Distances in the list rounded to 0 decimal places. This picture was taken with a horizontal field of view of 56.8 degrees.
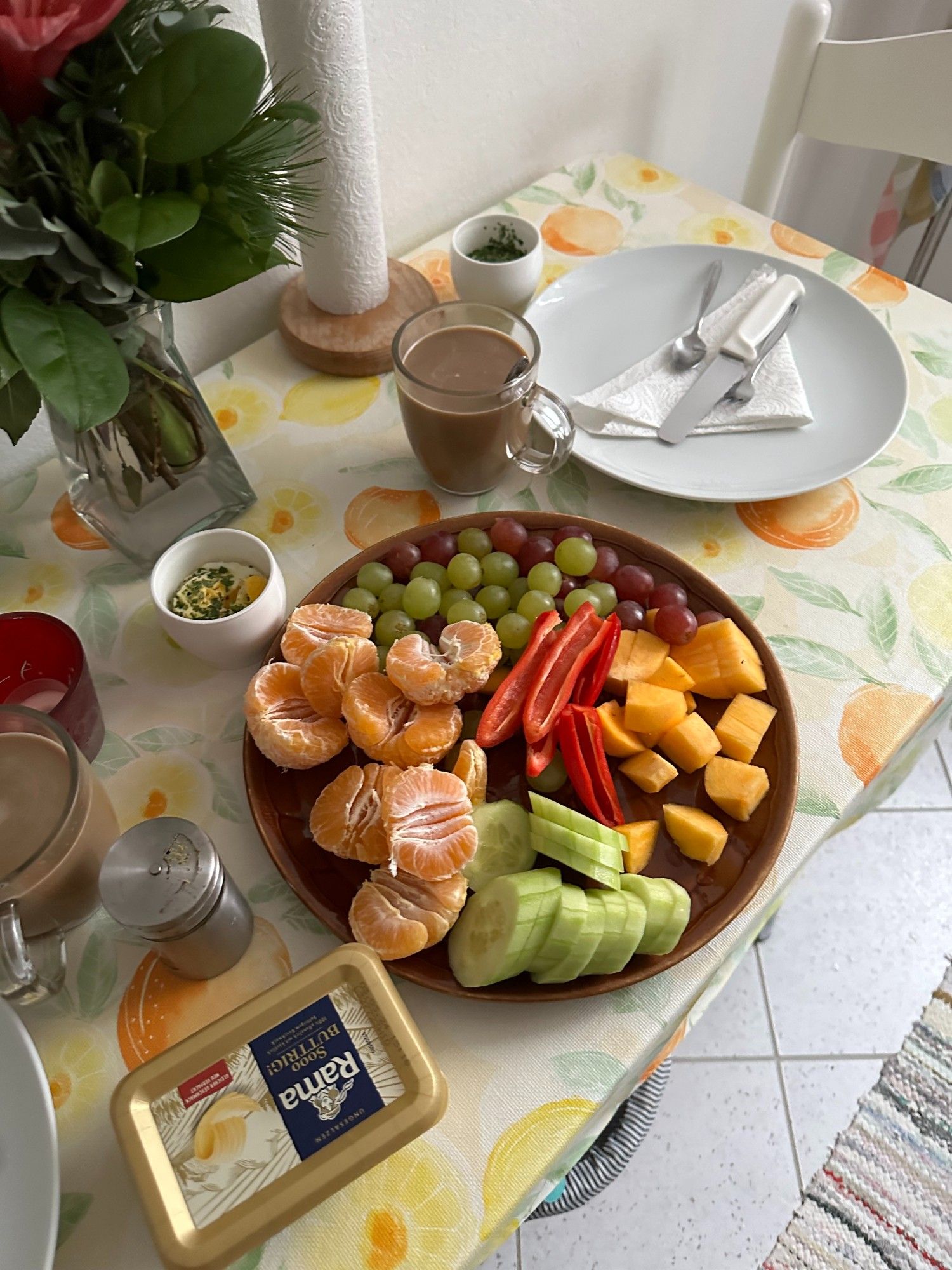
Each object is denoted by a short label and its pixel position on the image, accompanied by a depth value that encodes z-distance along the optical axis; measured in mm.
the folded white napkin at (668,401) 905
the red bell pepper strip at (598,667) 721
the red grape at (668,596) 759
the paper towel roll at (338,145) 781
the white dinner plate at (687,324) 875
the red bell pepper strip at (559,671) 695
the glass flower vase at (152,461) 709
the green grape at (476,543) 808
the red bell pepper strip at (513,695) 693
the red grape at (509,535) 807
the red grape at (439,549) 803
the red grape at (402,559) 797
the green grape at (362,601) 772
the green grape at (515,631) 753
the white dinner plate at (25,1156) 496
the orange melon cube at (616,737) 691
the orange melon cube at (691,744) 685
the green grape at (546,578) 779
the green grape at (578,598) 767
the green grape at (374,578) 785
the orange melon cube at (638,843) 643
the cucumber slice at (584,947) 573
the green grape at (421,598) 764
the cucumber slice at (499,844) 631
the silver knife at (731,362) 911
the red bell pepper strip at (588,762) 660
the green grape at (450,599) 777
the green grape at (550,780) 685
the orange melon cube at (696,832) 644
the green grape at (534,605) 768
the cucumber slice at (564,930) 571
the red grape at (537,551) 801
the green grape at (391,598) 779
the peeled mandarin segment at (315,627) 712
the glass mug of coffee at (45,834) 567
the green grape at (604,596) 775
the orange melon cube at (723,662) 715
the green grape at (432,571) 791
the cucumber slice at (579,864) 604
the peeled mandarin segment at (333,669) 680
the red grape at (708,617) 752
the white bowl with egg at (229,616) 721
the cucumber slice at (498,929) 571
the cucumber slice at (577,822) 625
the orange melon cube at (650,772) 681
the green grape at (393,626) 750
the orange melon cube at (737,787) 663
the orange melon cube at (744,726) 692
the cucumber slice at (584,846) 609
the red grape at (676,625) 738
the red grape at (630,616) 760
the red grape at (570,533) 812
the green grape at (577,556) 786
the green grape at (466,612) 753
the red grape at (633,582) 781
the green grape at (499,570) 795
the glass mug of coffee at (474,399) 814
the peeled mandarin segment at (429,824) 586
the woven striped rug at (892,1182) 1184
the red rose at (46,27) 475
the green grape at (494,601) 777
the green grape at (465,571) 783
